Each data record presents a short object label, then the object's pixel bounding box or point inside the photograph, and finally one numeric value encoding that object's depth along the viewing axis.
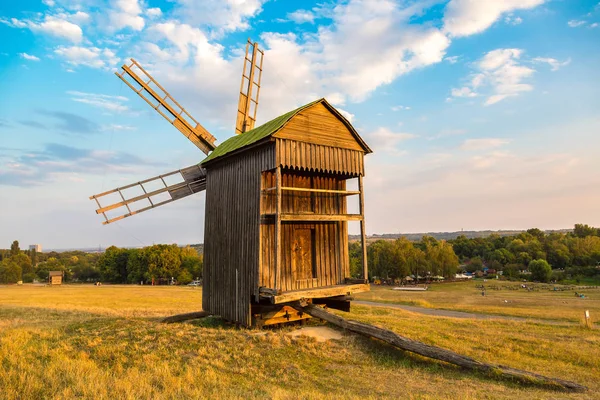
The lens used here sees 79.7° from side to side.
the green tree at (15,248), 127.88
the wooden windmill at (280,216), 12.76
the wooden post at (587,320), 17.02
